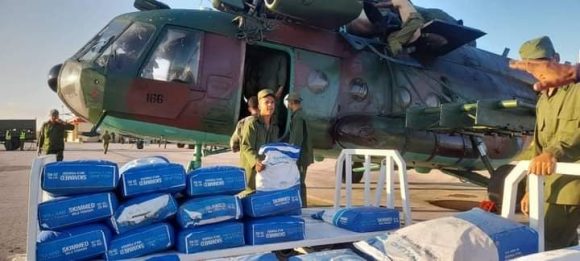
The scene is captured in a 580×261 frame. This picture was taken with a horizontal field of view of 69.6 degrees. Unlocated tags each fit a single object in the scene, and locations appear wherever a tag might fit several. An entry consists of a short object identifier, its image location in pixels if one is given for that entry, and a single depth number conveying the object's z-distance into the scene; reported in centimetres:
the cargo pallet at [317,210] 212
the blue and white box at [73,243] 221
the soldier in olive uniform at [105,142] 2736
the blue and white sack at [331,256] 204
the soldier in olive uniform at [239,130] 474
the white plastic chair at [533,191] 225
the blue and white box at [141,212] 242
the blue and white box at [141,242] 235
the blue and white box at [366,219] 299
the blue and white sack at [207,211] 255
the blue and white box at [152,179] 251
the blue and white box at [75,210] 227
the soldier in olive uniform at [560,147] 267
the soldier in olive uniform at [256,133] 428
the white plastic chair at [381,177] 329
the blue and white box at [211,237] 248
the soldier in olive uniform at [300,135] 518
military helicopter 557
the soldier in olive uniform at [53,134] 969
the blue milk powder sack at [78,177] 229
